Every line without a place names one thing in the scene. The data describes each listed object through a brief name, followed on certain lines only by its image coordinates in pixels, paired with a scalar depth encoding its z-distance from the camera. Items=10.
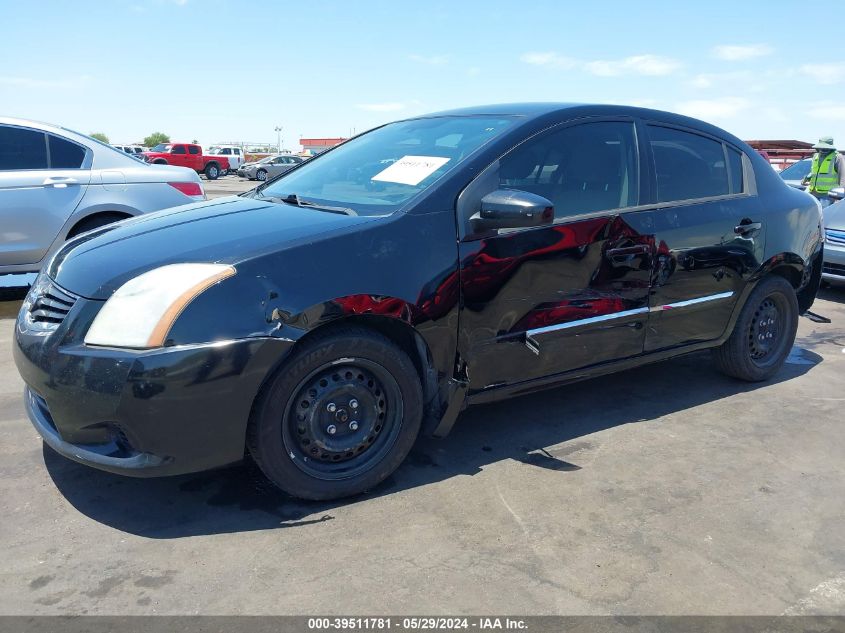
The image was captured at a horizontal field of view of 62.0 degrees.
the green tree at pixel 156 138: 103.25
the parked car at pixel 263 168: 35.19
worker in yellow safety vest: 11.50
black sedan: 2.56
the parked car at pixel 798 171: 13.67
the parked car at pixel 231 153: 39.12
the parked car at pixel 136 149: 36.97
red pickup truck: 34.22
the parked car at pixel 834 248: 7.20
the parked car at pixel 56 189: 5.88
